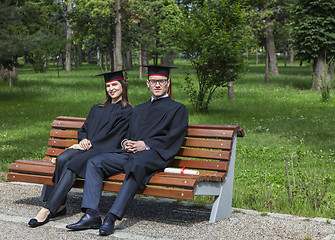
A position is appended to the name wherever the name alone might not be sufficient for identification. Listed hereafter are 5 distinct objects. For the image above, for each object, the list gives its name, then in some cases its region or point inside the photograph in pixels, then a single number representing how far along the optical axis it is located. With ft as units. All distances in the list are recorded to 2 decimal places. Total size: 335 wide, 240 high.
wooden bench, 15.78
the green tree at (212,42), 51.26
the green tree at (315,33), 80.74
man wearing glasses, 15.82
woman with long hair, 16.79
